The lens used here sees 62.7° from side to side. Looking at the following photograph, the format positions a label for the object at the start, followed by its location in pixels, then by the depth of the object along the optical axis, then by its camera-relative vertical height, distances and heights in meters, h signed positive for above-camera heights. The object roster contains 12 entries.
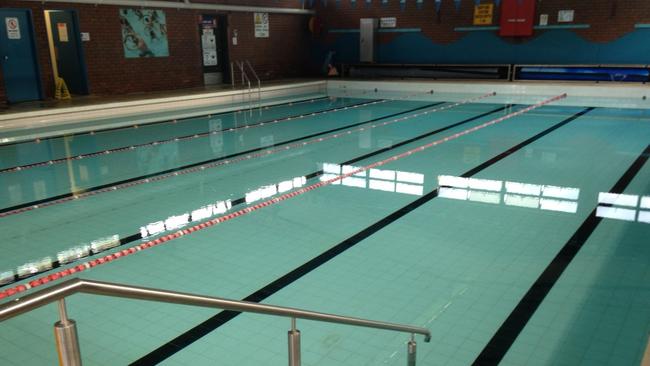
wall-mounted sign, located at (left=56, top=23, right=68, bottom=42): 11.84 +0.28
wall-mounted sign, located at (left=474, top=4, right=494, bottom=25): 15.28 +0.72
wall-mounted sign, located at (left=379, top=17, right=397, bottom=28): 16.84 +0.56
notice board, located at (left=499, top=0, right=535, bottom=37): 14.67 +0.58
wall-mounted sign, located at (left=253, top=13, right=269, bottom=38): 15.84 +0.49
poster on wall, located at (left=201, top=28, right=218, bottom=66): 14.72 -0.12
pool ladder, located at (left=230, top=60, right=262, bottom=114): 14.13 -0.92
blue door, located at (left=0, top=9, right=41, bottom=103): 10.67 -0.20
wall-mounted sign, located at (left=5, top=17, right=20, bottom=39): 10.68 +0.32
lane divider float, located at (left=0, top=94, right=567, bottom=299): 3.51 -1.52
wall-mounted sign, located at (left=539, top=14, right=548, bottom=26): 14.64 +0.53
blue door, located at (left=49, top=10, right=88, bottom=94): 11.75 -0.11
